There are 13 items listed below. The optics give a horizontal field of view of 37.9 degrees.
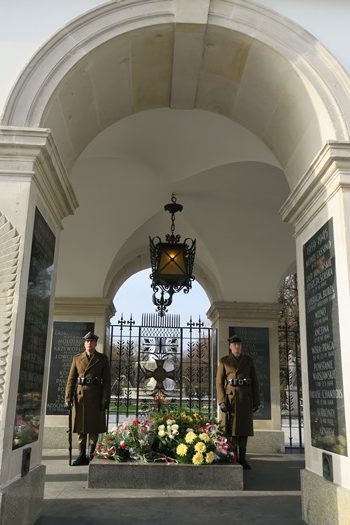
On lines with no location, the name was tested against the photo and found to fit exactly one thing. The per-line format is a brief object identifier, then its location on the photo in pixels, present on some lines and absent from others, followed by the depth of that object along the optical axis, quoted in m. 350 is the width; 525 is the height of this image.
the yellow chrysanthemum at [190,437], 6.03
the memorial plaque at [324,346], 4.19
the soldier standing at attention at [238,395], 7.36
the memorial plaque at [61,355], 9.90
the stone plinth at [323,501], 3.91
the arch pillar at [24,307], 3.80
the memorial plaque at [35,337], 4.11
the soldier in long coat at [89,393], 7.11
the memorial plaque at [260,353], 10.30
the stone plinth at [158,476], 5.81
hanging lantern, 7.64
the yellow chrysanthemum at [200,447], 5.90
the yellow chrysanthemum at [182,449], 5.88
